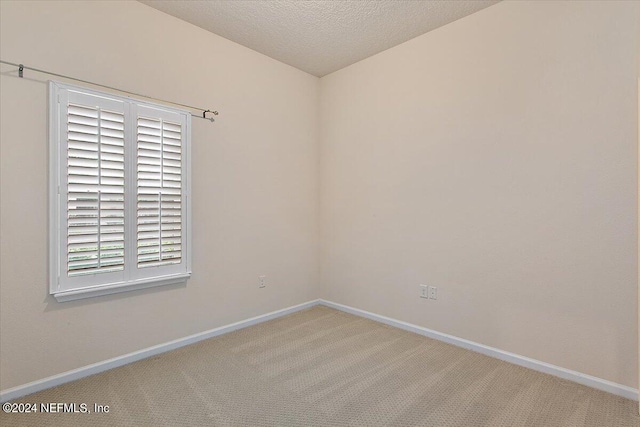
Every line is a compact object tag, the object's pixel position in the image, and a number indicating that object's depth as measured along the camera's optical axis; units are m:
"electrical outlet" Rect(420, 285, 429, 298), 2.96
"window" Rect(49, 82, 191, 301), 2.14
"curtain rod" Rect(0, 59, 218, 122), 1.98
